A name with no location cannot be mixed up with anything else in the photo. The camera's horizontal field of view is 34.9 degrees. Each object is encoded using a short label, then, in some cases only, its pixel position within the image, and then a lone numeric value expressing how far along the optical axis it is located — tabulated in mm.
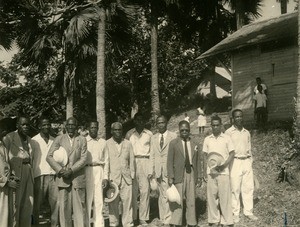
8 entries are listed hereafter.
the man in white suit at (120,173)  8672
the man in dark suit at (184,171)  8375
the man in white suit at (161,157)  9023
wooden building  17969
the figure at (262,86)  17594
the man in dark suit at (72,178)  7703
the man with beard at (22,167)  7166
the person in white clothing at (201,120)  22980
